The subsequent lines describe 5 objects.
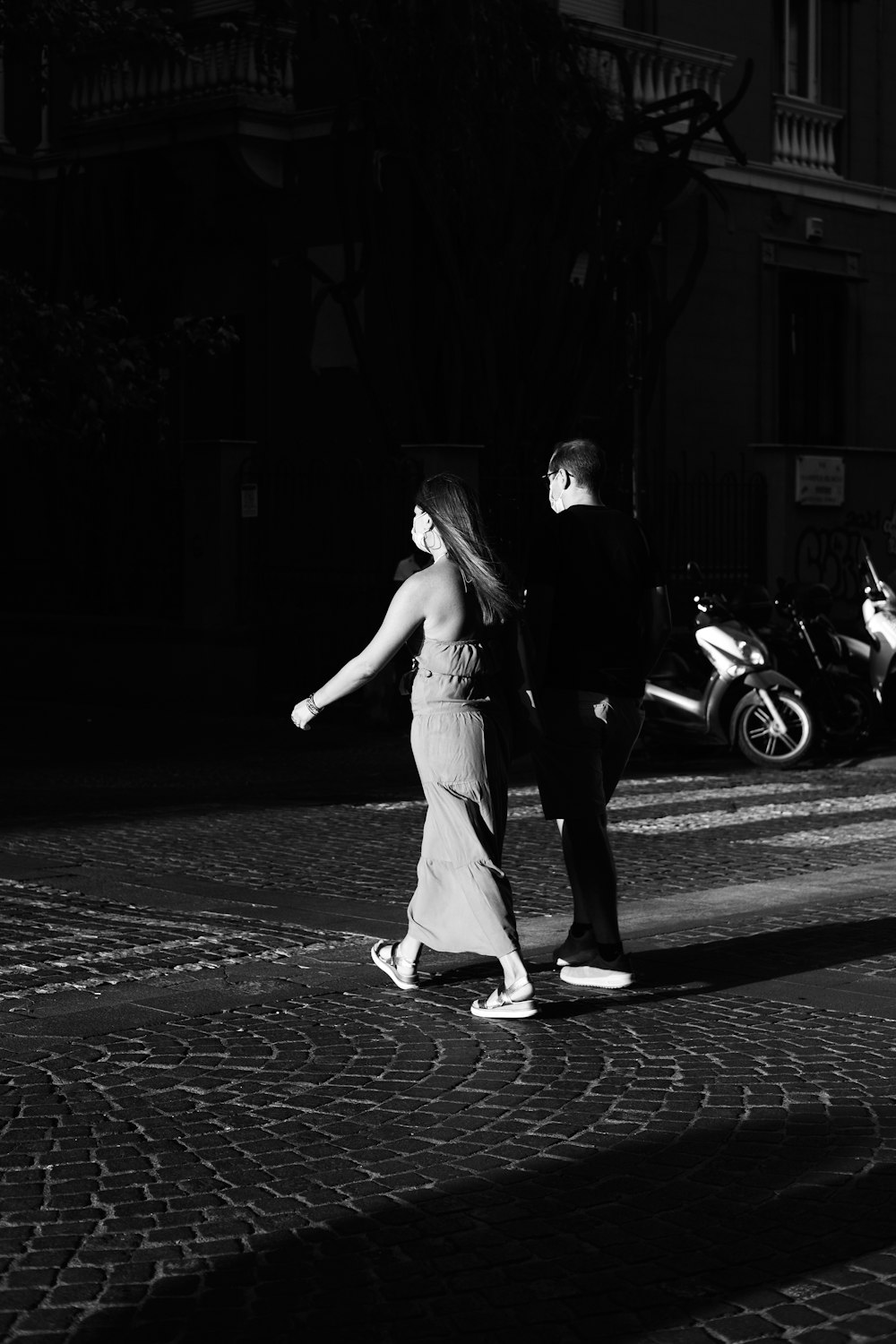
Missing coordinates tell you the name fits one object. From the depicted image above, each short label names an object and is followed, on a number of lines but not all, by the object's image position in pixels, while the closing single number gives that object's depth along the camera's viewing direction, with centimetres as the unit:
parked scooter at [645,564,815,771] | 1464
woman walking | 648
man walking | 695
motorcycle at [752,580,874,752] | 1516
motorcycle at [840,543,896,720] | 1559
